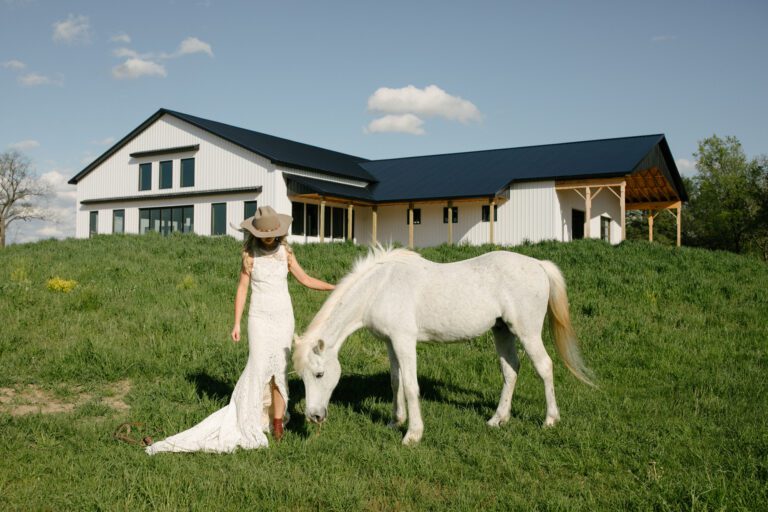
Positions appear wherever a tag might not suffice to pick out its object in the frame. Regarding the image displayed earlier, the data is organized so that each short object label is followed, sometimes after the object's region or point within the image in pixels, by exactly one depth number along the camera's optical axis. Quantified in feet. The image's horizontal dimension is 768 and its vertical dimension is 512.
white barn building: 84.43
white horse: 18.45
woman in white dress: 17.95
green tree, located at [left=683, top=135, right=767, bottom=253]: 138.62
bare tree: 168.66
